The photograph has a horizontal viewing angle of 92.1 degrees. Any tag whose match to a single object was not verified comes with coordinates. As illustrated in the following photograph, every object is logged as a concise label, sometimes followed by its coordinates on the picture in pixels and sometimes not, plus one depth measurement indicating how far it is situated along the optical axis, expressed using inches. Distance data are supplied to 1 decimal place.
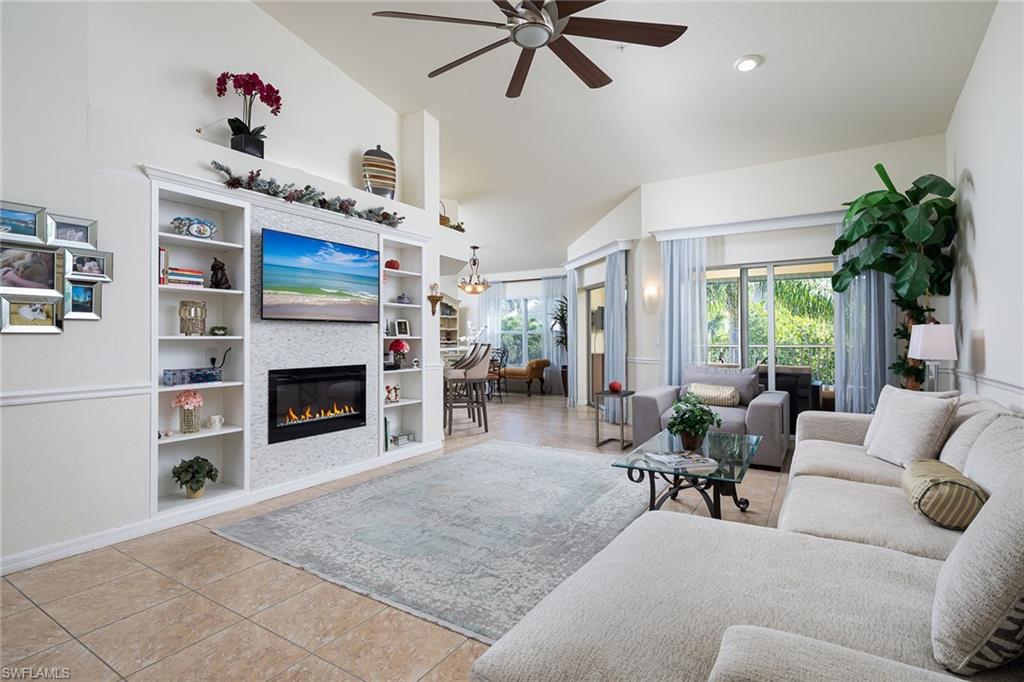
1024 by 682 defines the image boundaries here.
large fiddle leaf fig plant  151.7
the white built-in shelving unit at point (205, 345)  127.0
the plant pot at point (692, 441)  123.5
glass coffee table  106.8
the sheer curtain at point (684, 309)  231.8
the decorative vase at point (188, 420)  131.1
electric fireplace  150.7
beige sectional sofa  37.0
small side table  197.9
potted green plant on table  121.2
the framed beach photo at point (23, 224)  100.0
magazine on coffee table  108.1
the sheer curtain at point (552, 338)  418.9
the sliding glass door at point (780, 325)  214.8
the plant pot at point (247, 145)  142.6
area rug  88.4
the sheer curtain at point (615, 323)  262.8
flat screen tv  148.0
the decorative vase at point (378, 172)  183.3
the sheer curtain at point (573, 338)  345.1
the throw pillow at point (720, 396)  195.6
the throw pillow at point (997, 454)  68.7
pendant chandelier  348.5
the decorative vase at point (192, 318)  132.5
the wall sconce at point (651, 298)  246.8
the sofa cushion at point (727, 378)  197.6
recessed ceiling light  147.2
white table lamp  138.9
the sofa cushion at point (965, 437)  88.4
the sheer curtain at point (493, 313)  453.1
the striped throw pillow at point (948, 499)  71.9
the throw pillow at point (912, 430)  101.8
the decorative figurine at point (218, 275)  139.3
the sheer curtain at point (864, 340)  195.3
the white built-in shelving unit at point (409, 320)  197.5
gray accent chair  172.1
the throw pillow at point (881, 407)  116.2
